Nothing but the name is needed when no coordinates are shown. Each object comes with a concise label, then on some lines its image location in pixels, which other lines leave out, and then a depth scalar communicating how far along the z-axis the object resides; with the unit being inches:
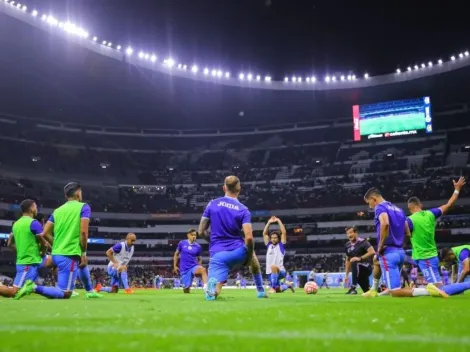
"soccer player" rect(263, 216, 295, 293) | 603.8
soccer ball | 529.7
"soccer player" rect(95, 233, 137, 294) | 614.2
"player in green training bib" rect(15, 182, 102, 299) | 348.8
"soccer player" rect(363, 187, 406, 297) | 368.8
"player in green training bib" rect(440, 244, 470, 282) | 427.7
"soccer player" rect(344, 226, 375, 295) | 554.3
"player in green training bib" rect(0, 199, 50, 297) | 381.1
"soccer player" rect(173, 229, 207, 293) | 621.3
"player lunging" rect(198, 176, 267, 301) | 316.5
